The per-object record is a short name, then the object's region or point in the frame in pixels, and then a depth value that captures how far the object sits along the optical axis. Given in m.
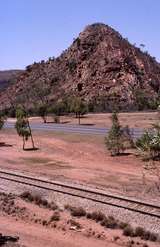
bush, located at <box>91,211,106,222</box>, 18.40
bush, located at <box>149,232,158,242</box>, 16.33
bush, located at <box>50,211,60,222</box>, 18.95
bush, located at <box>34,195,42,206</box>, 21.22
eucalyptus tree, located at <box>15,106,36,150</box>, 42.60
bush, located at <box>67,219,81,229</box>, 18.09
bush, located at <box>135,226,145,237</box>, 16.71
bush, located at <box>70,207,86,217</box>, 19.18
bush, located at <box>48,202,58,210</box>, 20.33
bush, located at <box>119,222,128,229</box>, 17.39
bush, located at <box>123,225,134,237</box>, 16.80
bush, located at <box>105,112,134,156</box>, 36.12
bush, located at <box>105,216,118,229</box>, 17.66
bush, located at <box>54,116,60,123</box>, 68.24
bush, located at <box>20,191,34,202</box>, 21.85
